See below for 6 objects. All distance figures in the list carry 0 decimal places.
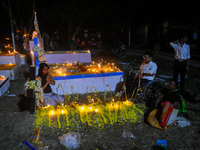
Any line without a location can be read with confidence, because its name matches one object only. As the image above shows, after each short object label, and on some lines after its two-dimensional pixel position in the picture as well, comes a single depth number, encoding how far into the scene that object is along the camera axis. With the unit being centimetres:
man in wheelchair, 572
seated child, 511
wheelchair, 550
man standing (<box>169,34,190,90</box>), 625
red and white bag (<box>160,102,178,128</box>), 407
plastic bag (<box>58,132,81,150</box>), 366
